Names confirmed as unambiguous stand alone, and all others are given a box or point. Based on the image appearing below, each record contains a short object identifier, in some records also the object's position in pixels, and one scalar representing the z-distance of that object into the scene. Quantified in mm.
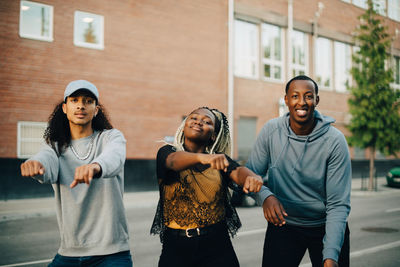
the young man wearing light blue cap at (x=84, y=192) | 2750
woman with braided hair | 2799
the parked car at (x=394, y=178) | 20250
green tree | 18781
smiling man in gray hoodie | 3084
